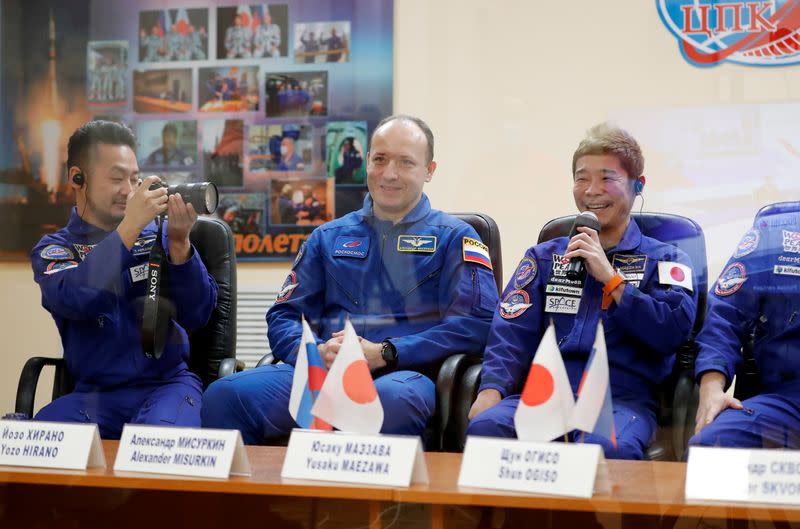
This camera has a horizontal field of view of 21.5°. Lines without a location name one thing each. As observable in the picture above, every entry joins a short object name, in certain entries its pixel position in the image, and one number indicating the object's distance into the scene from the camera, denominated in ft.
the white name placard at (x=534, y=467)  16.37
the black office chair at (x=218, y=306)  20.78
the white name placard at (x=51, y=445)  17.41
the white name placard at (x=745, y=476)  16.26
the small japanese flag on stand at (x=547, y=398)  17.00
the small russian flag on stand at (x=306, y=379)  17.92
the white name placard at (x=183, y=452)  17.08
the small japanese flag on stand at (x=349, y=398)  17.48
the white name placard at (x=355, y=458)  16.71
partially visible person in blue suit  18.88
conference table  16.42
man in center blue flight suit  19.83
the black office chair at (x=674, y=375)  18.86
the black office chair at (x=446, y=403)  19.25
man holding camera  19.92
